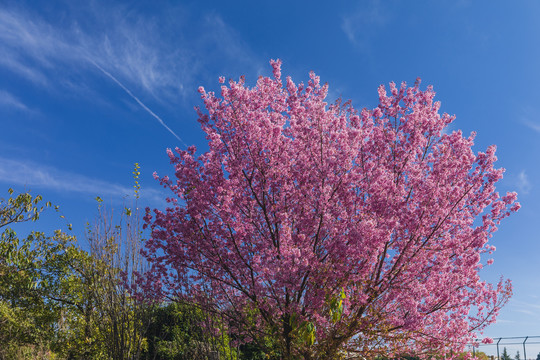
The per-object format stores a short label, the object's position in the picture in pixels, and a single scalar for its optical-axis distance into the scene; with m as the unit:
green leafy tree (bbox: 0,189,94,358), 15.52
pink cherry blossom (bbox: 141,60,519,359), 7.56
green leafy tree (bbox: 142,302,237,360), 9.70
